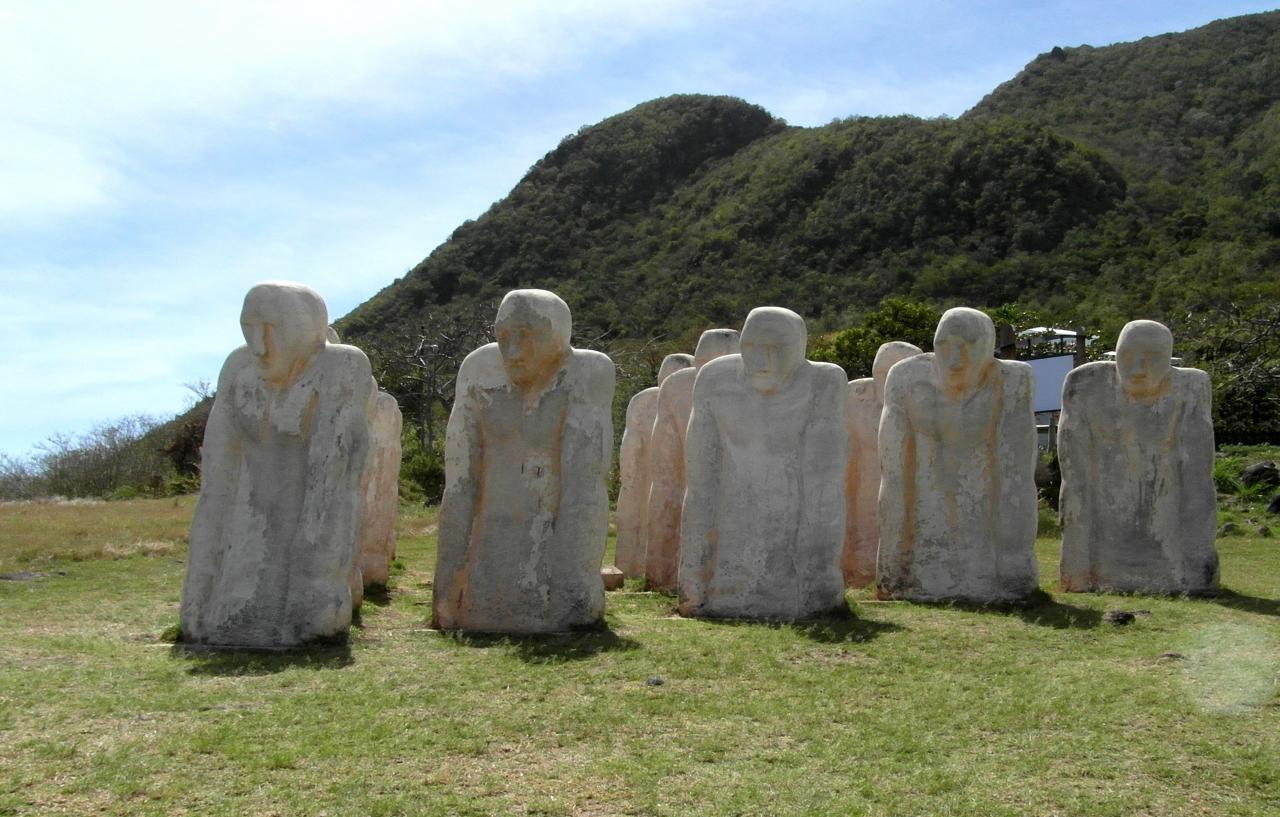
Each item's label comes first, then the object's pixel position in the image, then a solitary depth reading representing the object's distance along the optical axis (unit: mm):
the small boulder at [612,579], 12461
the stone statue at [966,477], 10445
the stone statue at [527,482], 8672
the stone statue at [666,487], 12242
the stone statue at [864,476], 12445
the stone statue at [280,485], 7918
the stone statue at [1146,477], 11094
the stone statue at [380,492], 11523
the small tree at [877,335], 27047
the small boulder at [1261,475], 18797
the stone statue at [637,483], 13539
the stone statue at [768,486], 9484
